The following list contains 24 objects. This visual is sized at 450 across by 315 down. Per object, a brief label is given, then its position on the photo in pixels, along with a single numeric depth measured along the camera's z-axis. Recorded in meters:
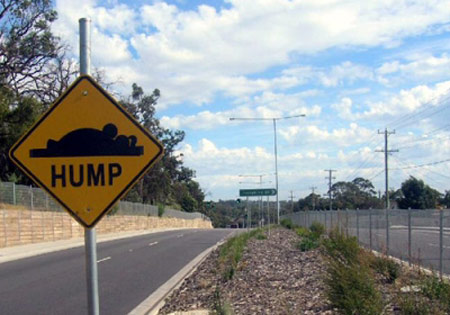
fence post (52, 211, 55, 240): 36.34
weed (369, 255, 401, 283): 12.27
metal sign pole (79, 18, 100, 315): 4.86
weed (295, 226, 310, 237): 29.65
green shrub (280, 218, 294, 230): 49.23
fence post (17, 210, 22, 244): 31.07
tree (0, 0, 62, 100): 47.91
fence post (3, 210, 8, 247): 29.36
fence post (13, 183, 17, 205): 34.88
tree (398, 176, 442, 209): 61.41
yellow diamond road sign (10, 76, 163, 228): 5.18
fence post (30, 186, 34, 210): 35.88
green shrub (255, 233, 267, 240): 32.29
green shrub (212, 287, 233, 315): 7.89
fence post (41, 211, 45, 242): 34.59
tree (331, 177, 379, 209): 101.62
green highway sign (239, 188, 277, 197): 34.06
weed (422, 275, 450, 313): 8.27
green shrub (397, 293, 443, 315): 7.46
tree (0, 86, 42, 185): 42.84
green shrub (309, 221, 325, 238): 27.03
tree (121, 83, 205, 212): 80.81
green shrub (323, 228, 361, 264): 12.28
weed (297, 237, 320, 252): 21.58
